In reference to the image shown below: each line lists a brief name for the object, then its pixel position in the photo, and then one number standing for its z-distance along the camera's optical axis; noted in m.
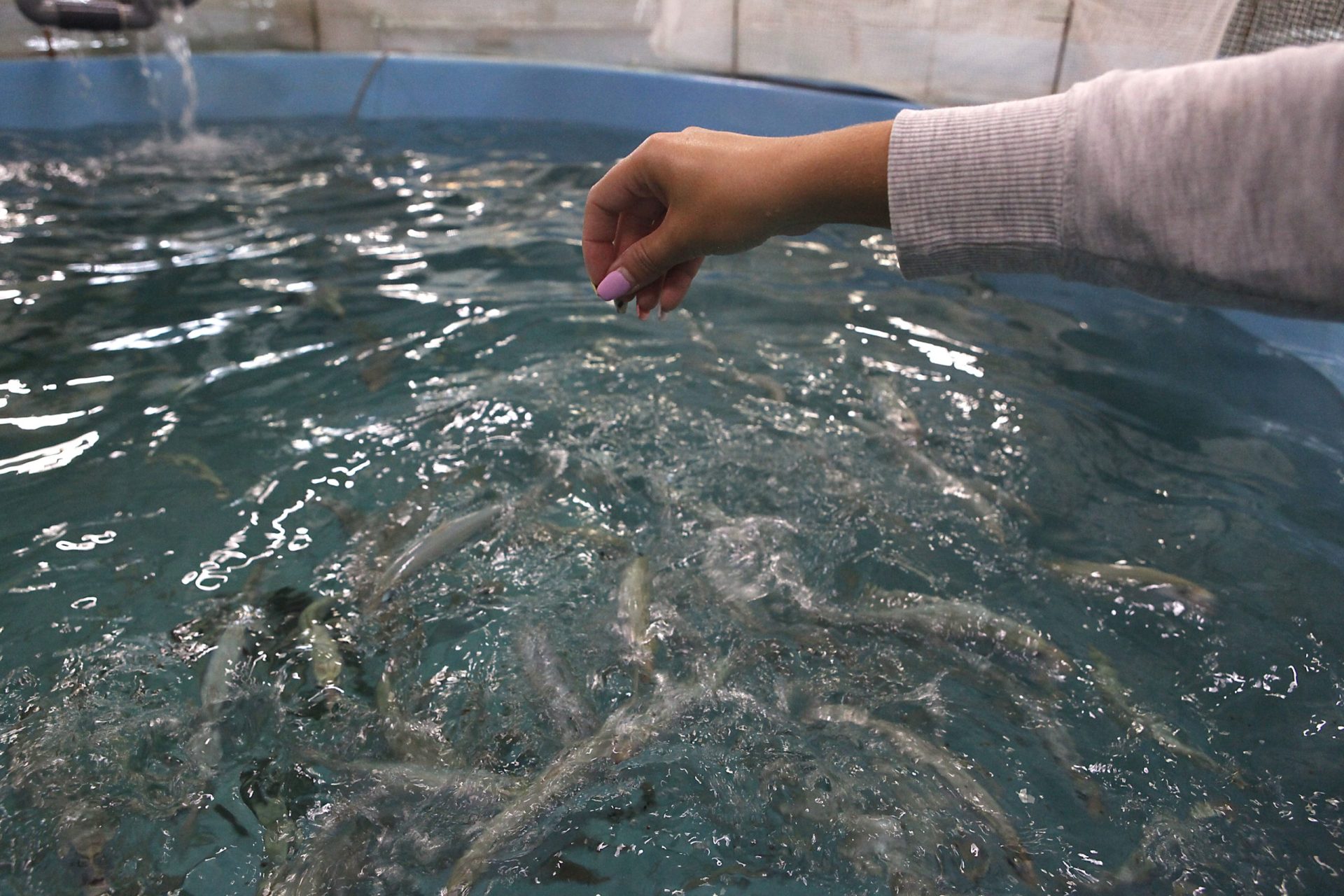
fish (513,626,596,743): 0.66
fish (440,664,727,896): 0.57
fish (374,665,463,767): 0.64
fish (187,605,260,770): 0.64
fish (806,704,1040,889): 0.58
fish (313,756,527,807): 0.60
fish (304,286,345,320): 1.25
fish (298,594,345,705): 0.69
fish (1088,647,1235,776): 0.65
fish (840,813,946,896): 0.57
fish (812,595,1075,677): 0.71
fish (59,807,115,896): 0.56
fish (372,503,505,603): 0.77
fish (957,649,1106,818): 0.63
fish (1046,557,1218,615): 0.77
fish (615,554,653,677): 0.71
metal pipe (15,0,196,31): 2.03
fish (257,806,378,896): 0.56
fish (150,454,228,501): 0.89
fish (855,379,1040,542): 0.87
